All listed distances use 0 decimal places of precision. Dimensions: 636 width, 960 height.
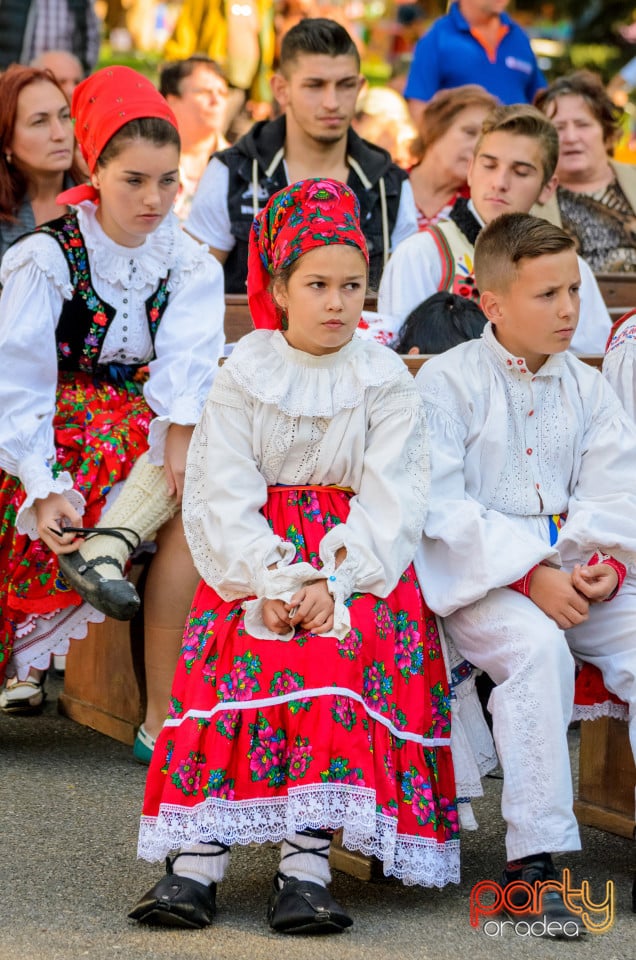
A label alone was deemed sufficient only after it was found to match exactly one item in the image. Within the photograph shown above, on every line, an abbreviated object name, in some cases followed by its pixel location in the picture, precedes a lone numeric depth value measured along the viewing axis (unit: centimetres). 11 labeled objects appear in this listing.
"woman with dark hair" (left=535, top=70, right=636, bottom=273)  1222
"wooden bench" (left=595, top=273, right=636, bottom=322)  1097
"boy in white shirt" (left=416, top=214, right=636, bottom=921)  582
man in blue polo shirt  1427
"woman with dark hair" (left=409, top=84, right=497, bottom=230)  1140
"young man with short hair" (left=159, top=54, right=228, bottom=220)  1393
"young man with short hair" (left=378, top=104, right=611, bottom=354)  895
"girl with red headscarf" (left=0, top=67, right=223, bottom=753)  746
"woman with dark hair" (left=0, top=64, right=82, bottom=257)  920
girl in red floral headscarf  557
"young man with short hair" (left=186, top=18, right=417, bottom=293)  1059
